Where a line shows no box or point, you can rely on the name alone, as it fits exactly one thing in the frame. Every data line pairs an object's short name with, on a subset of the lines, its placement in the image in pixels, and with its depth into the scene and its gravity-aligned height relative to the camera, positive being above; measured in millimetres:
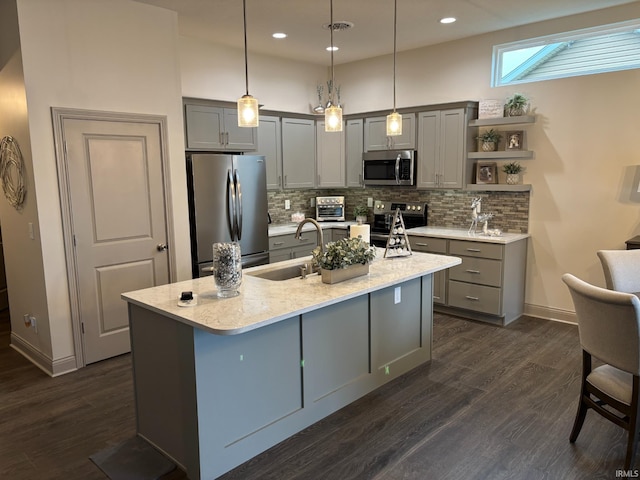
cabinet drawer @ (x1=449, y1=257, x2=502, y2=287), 4648 -995
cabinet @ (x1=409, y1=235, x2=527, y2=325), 4652 -1092
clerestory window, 4340 +1146
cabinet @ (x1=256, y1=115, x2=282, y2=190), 5590 +339
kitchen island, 2338 -1028
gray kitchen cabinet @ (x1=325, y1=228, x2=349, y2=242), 5945 -745
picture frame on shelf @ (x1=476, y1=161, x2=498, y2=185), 5078 -6
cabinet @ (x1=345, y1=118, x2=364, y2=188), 6021 +312
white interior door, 3732 -347
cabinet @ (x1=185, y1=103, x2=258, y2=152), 4672 +474
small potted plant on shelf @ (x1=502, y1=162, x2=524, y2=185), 4922 +2
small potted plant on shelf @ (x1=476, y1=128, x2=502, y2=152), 4957 +337
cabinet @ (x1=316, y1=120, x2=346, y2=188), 6234 +204
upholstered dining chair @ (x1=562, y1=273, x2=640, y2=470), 2215 -871
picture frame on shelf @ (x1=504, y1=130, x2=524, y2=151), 4875 +330
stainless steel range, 5668 -542
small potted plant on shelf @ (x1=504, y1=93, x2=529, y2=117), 4750 +669
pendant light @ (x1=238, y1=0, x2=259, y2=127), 2688 +371
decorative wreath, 3697 +59
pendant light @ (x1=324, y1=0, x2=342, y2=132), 3080 +366
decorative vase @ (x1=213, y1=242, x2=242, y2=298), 2529 -497
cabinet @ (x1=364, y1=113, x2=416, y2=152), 5488 +453
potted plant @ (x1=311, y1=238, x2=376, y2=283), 2908 -527
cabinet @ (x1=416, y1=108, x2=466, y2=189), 5109 +272
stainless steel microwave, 5508 +78
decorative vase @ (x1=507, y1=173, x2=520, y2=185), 4934 -61
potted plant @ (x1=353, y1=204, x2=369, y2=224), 6166 -507
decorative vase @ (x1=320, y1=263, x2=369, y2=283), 2904 -616
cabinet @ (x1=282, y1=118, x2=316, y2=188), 5891 +287
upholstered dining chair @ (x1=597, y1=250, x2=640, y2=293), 3080 -653
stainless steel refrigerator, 4523 -290
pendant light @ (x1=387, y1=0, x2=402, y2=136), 3303 +346
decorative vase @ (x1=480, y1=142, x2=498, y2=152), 4961 +275
